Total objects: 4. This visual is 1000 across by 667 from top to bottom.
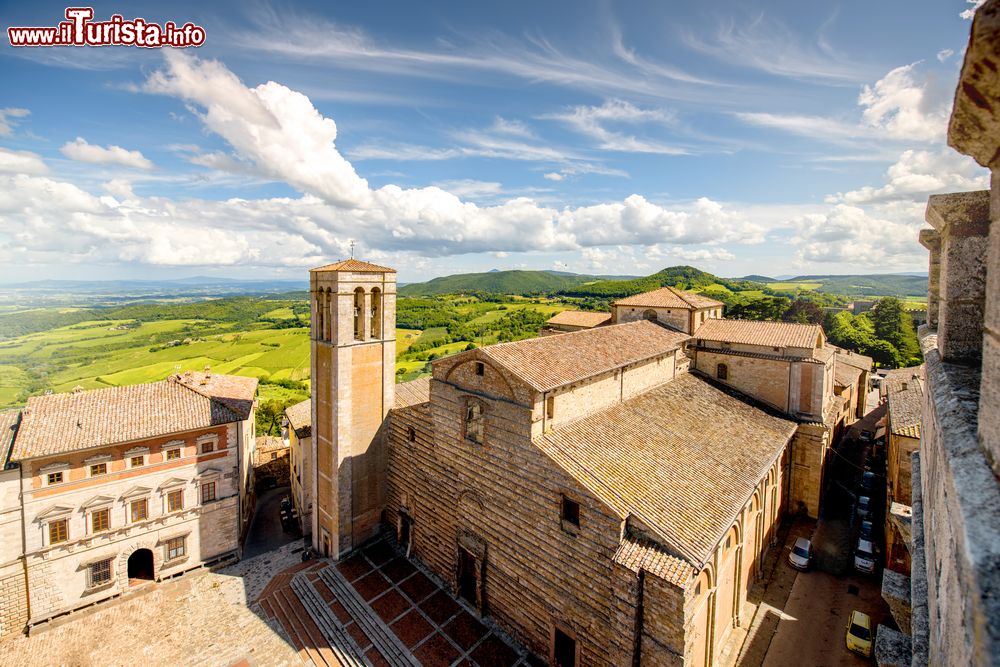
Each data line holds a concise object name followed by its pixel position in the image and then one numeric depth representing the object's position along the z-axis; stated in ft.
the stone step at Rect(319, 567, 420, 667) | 51.80
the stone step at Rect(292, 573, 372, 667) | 52.70
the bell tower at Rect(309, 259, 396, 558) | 64.75
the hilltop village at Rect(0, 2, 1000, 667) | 44.75
